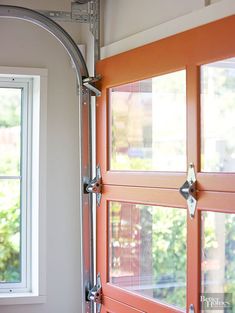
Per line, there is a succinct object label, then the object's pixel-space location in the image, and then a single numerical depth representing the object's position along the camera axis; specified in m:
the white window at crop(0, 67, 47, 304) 3.23
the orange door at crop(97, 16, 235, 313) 2.08
